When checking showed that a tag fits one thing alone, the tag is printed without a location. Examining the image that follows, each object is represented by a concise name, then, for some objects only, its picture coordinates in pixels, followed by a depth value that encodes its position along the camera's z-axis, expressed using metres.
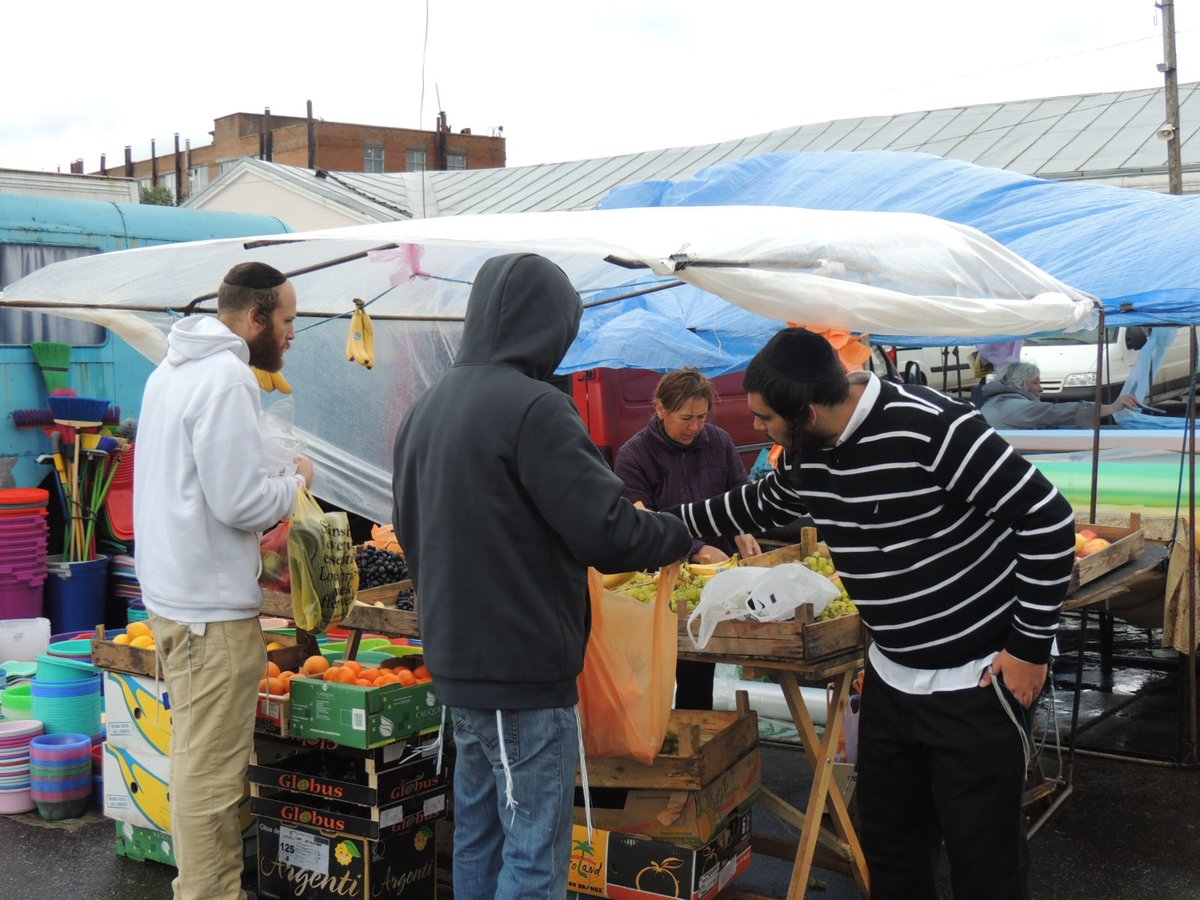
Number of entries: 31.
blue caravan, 8.13
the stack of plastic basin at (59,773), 5.20
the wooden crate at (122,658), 4.46
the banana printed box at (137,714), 4.48
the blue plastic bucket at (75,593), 7.79
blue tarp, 6.57
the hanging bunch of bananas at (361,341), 5.09
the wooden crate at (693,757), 3.79
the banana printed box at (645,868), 3.81
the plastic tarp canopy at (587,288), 3.87
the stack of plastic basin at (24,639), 7.08
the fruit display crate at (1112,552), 4.80
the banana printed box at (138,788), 4.50
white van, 11.66
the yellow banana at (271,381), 4.25
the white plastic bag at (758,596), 3.69
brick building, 45.72
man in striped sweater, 2.91
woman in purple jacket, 5.16
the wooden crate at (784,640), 3.61
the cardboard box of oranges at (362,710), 4.02
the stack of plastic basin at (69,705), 5.43
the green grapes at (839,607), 3.88
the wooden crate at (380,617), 4.33
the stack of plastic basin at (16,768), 5.32
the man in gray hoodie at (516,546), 2.75
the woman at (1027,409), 8.45
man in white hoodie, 3.51
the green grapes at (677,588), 3.95
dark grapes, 5.07
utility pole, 15.16
